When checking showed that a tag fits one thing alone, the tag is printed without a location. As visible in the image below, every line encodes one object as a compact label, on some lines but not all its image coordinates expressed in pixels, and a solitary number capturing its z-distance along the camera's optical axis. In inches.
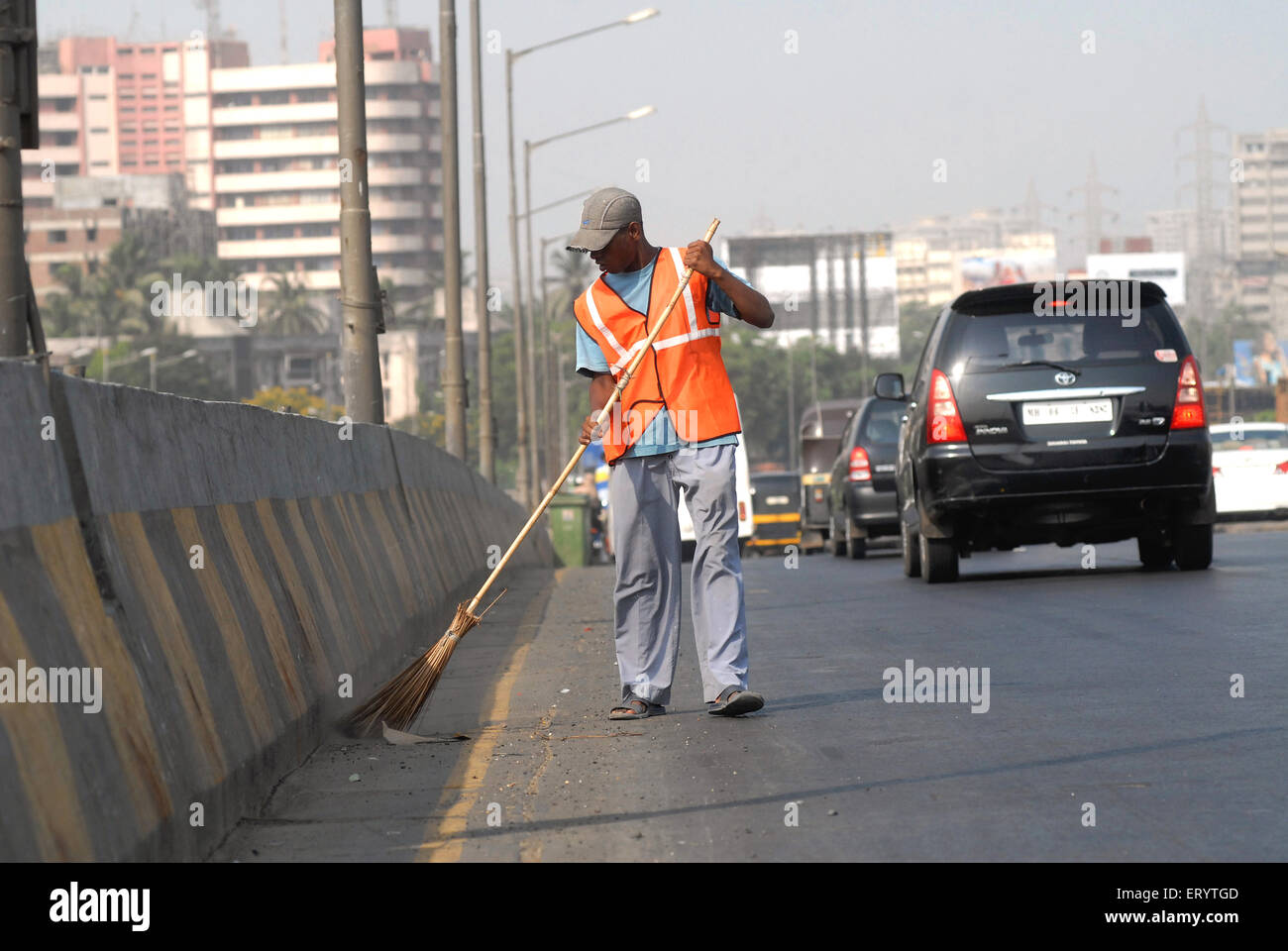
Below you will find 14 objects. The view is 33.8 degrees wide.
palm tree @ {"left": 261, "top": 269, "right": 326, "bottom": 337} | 6122.1
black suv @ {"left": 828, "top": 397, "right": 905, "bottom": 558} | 906.7
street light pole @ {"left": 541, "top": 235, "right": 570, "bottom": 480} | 2797.7
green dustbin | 1752.0
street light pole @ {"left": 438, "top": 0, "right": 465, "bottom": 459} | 1092.5
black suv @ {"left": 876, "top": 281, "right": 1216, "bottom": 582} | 549.3
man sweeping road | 315.9
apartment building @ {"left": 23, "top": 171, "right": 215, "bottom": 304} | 6584.6
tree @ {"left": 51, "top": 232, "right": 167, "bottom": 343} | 5556.1
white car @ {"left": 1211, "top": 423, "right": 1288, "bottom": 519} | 1143.0
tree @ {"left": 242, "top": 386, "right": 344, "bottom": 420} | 4569.4
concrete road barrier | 176.9
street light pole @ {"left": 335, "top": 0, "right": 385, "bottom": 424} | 635.5
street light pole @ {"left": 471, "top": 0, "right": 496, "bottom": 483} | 1413.6
